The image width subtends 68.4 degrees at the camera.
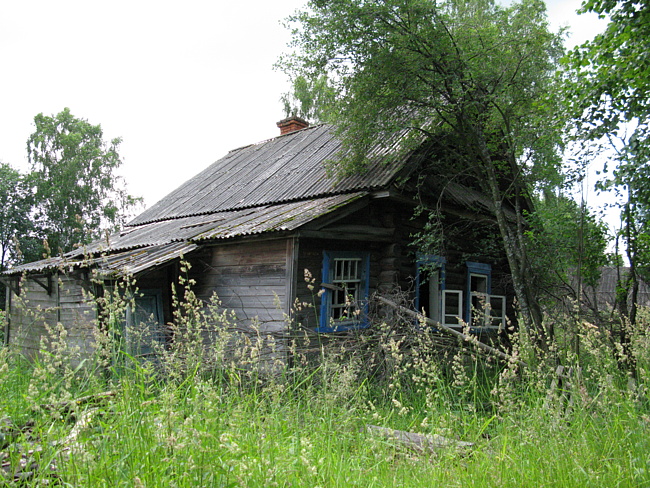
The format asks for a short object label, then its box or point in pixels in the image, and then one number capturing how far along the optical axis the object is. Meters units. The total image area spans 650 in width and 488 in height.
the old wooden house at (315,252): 7.71
